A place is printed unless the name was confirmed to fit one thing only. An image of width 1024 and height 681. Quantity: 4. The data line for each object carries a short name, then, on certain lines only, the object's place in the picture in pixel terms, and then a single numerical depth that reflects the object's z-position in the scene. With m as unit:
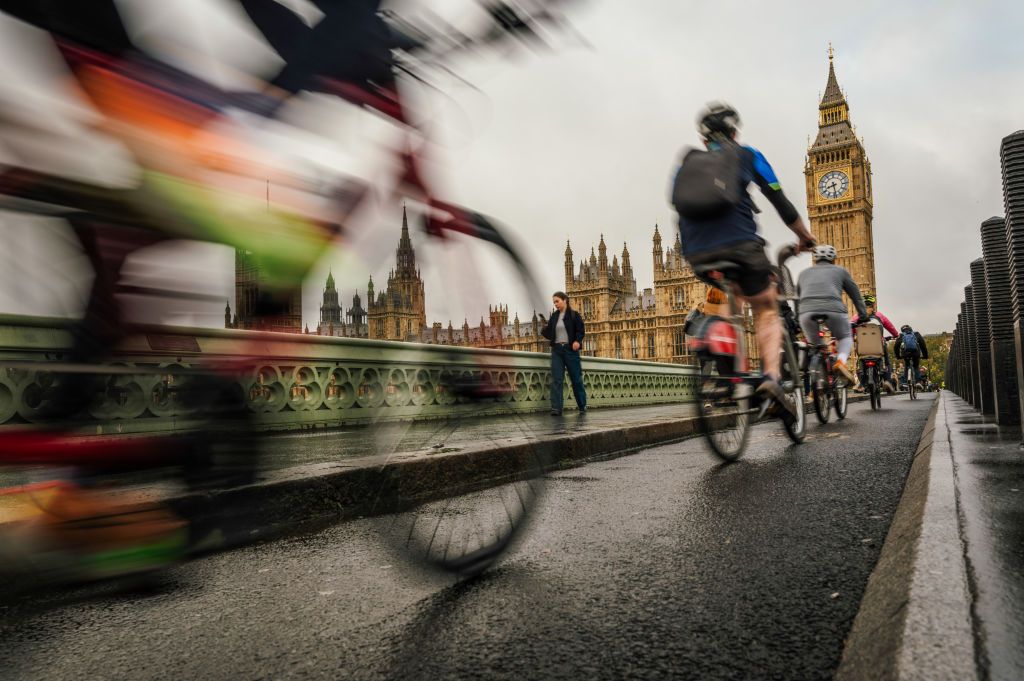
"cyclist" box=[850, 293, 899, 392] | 9.37
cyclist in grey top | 6.93
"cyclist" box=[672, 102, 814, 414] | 3.90
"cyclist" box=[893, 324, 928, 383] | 15.20
